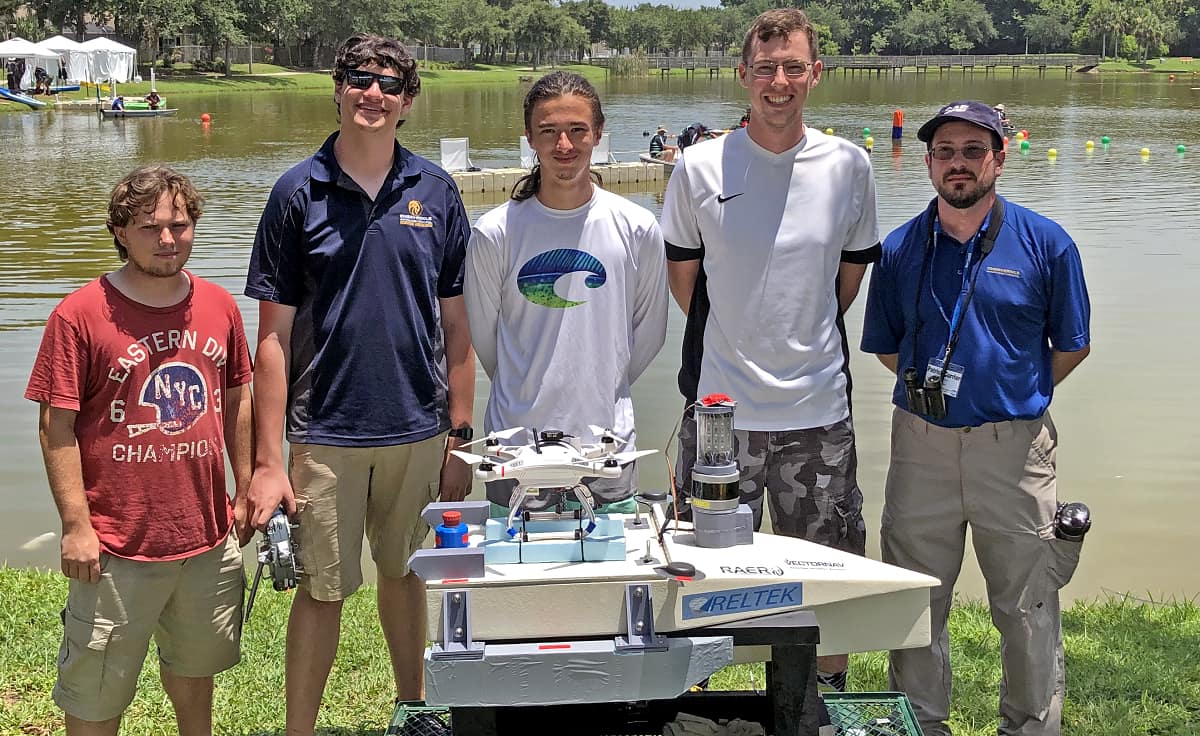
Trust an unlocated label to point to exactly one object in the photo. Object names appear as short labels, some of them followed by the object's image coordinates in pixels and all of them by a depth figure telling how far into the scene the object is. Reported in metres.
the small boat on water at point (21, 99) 44.16
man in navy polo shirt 3.55
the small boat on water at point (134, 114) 42.03
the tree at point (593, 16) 148.12
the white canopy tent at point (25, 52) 46.99
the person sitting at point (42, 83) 49.99
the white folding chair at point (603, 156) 25.98
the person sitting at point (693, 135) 22.62
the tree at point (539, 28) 115.19
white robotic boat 2.68
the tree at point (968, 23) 144.88
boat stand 2.77
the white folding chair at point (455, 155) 23.47
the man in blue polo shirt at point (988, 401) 3.58
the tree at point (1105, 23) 129.38
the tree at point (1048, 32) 139.00
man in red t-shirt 3.12
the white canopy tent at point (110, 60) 50.50
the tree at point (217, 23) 70.88
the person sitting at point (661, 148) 27.02
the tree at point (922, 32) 142.62
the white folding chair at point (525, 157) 21.88
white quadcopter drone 2.88
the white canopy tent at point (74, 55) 50.34
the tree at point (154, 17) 68.12
